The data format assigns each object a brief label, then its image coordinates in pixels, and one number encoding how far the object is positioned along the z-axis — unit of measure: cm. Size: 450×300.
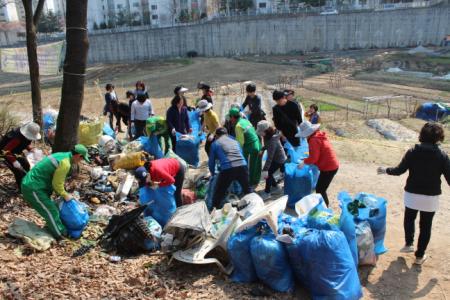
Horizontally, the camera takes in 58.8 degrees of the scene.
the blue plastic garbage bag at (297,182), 595
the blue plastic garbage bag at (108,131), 916
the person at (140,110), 866
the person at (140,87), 947
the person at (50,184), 466
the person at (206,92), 840
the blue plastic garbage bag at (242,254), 390
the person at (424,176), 399
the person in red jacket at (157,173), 508
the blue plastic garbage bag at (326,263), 362
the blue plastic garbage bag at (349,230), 397
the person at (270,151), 624
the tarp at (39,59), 1019
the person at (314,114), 826
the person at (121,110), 1041
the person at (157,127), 772
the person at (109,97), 1061
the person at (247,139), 645
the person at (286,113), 699
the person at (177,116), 763
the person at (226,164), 535
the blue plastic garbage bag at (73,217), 478
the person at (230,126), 741
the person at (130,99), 972
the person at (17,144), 543
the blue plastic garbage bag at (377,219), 441
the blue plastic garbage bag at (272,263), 374
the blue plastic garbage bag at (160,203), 517
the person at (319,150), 514
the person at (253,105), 780
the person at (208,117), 743
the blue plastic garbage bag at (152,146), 771
